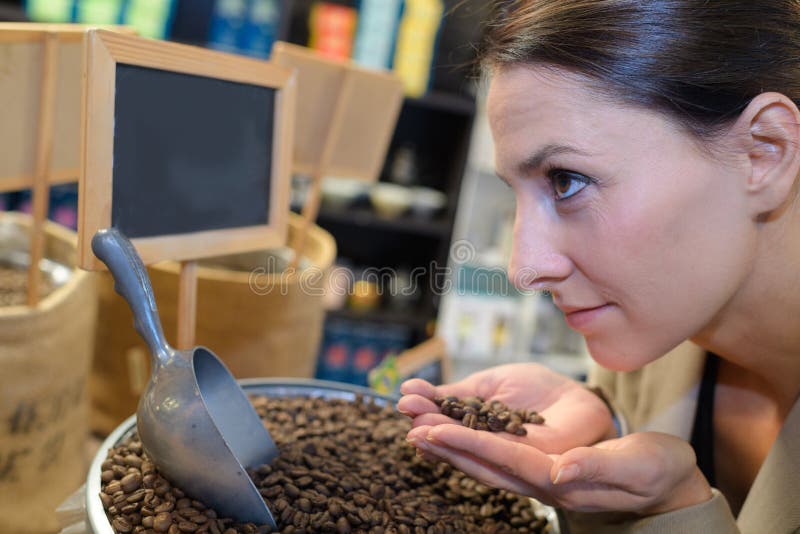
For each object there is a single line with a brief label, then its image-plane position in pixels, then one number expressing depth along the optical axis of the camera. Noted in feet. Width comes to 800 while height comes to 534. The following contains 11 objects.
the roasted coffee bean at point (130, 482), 2.38
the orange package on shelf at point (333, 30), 9.59
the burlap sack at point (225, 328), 4.07
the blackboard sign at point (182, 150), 2.40
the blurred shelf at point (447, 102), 10.10
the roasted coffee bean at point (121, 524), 2.22
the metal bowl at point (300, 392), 2.70
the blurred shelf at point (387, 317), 10.36
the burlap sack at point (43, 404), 3.09
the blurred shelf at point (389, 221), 10.12
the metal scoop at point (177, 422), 2.32
